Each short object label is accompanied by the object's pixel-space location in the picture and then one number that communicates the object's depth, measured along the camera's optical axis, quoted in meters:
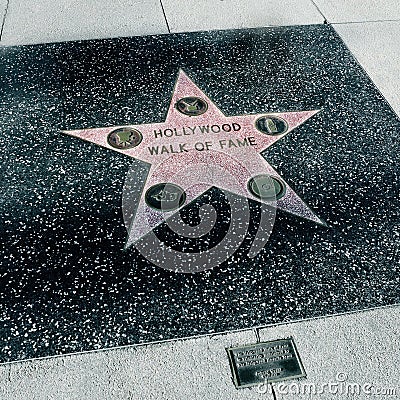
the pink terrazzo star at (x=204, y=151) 1.85
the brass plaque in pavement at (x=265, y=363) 1.43
